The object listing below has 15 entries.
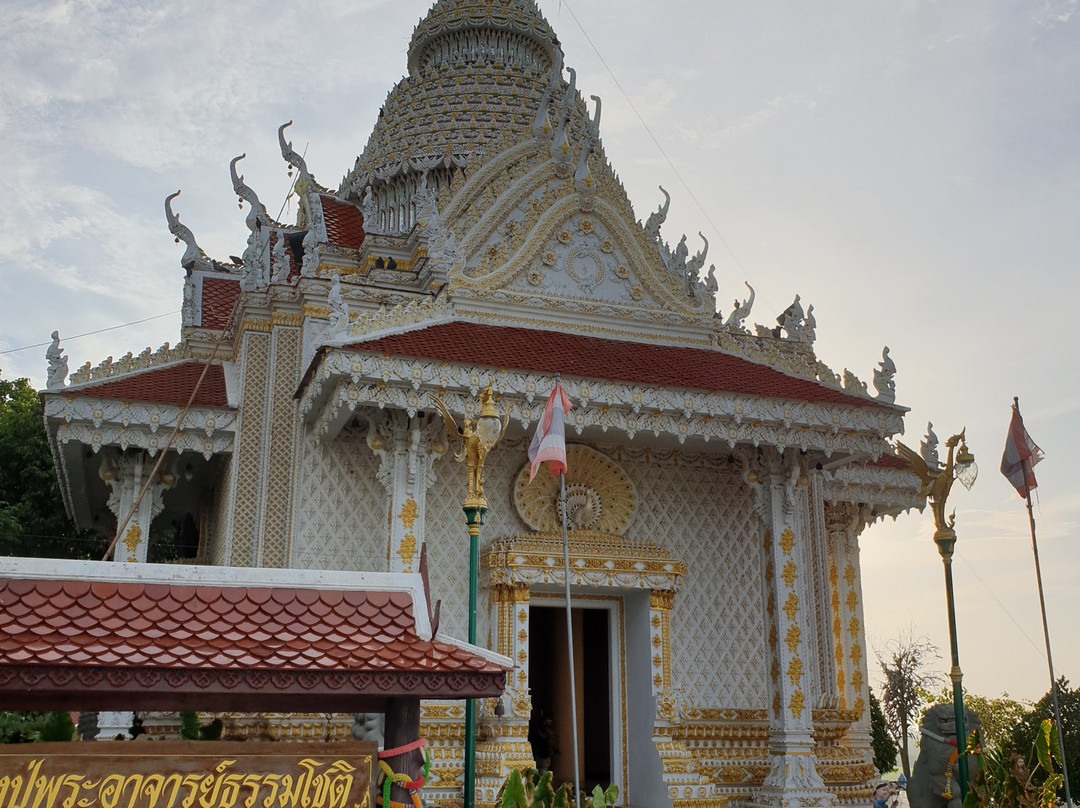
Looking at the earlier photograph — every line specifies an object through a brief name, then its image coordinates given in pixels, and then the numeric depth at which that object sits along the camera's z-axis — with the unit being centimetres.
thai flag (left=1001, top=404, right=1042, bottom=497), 1259
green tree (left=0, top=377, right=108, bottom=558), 2566
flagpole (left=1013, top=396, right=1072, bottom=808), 1047
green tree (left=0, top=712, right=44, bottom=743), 1250
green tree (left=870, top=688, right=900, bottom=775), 2677
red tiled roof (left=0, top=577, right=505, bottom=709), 560
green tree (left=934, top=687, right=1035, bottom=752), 3037
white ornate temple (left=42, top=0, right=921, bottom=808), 1278
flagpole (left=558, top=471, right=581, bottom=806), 848
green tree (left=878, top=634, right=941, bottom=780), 3472
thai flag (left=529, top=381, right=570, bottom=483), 1011
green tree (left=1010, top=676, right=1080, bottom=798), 1892
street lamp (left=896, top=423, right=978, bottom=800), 981
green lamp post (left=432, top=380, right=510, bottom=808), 884
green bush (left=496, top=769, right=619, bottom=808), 829
